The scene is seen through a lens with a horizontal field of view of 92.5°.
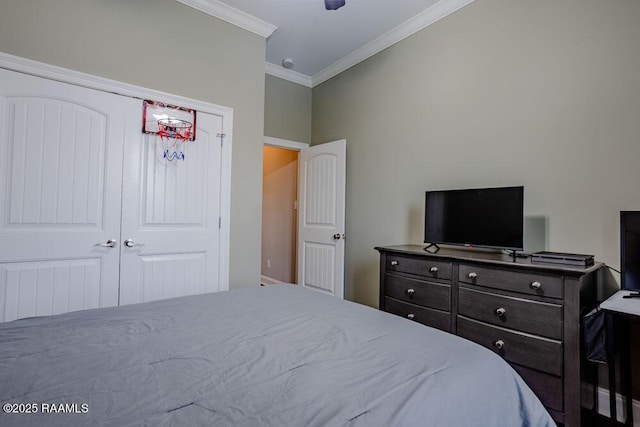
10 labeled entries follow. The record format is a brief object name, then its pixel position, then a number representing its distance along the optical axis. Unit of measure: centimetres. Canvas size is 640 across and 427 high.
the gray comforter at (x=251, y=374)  69
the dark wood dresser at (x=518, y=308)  158
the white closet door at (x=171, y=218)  241
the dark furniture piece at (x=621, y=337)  144
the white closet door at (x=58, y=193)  198
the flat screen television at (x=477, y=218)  203
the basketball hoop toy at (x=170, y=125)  248
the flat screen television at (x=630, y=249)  160
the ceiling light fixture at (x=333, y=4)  193
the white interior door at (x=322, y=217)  357
